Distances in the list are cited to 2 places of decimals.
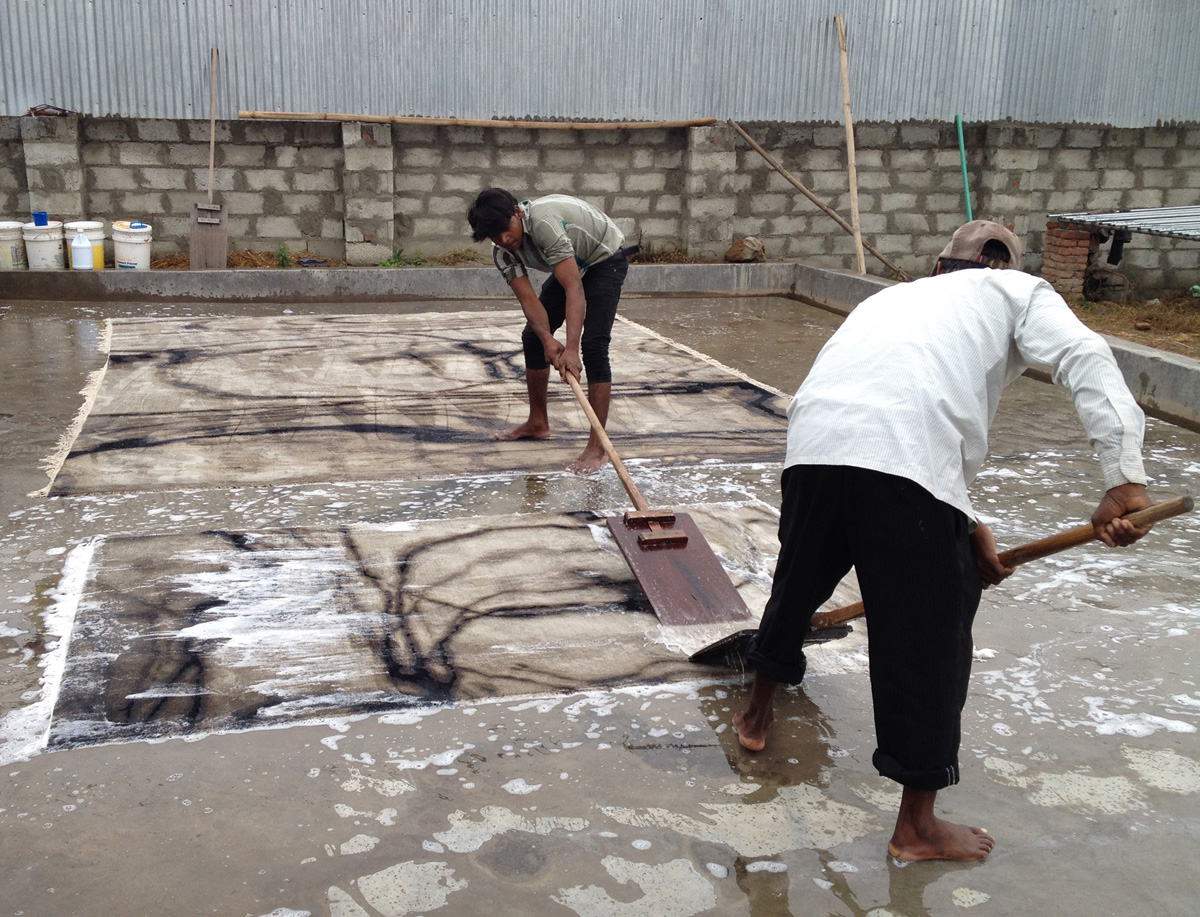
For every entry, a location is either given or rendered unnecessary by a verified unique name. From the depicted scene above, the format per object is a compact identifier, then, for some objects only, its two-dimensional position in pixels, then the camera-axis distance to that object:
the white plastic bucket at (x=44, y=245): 8.68
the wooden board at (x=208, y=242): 9.24
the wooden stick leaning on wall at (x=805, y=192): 10.11
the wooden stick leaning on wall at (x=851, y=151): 10.05
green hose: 10.61
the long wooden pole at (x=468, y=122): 9.51
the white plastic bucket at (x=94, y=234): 8.86
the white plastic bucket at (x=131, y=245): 8.97
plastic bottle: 8.80
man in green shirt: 4.46
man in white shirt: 2.04
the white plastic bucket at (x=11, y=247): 8.66
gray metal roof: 7.45
